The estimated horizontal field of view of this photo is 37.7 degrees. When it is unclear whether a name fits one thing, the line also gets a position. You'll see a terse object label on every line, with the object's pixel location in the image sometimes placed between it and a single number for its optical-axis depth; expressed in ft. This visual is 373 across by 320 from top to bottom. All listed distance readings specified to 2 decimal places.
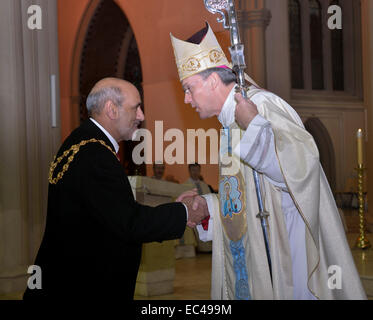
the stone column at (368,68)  28.04
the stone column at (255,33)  35.63
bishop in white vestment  7.74
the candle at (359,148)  20.73
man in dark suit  8.43
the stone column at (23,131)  17.70
